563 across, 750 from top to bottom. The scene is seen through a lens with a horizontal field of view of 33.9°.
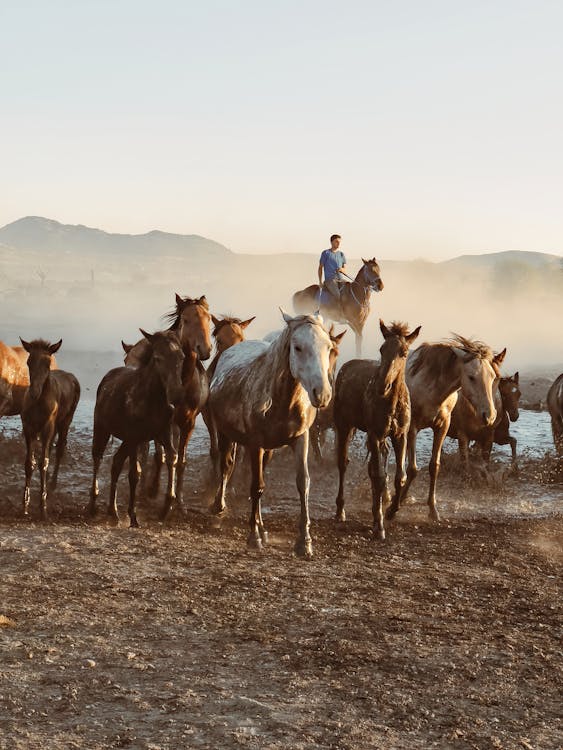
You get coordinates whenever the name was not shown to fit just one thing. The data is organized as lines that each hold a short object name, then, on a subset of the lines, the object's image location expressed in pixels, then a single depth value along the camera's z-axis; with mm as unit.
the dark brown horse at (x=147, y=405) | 10008
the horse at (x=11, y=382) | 14164
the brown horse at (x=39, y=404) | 11172
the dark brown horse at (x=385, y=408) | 9883
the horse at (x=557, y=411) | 15328
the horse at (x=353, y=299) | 22250
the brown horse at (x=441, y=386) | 11031
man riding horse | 21641
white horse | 8406
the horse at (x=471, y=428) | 14102
